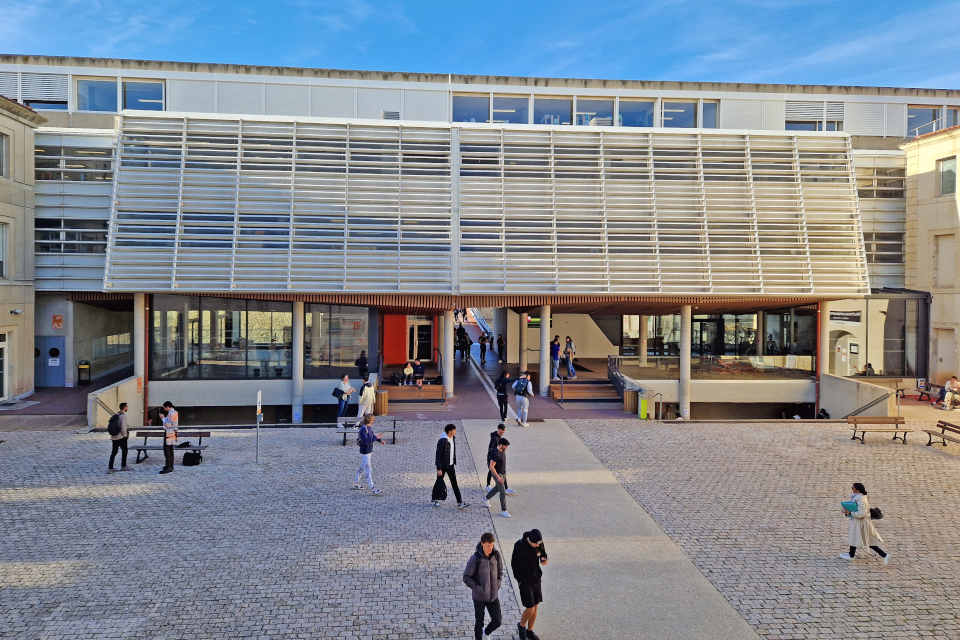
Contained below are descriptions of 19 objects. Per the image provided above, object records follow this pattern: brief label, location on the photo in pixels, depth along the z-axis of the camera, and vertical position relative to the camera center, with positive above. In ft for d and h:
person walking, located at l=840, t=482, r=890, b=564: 33.42 -10.27
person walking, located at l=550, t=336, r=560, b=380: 87.15 -4.27
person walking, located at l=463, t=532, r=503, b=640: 24.58 -9.52
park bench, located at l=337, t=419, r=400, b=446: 57.72 -9.91
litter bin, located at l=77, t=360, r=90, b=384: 89.18 -7.45
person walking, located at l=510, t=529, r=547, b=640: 24.98 -9.51
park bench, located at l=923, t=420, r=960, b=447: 57.88 -9.19
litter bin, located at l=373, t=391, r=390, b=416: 71.92 -8.99
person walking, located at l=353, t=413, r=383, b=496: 43.27 -8.07
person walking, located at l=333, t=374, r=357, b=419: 67.56 -7.37
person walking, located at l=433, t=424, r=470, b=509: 40.42 -8.34
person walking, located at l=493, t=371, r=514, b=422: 64.95 -7.14
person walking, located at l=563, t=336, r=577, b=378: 87.30 -4.33
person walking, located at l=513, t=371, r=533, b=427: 65.05 -7.26
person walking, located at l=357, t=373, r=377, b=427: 64.90 -7.74
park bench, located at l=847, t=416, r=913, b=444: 60.70 -8.78
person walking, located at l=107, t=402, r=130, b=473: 47.67 -8.37
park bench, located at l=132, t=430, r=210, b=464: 50.98 -9.90
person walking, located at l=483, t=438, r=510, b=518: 39.14 -8.61
